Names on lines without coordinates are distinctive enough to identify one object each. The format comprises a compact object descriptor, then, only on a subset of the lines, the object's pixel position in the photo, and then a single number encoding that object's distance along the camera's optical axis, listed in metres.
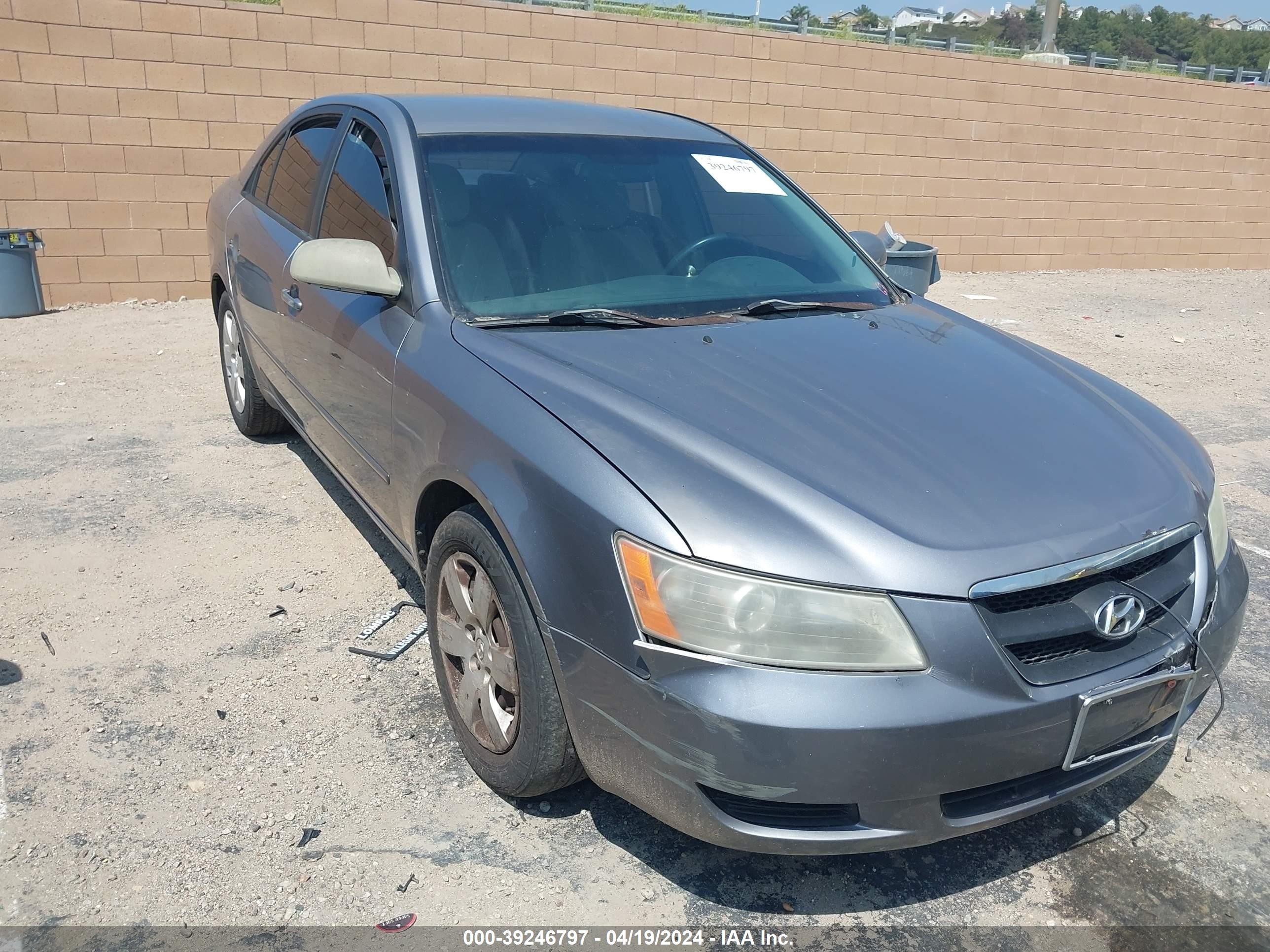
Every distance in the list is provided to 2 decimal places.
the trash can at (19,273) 8.55
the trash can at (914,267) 5.89
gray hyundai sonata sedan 2.05
